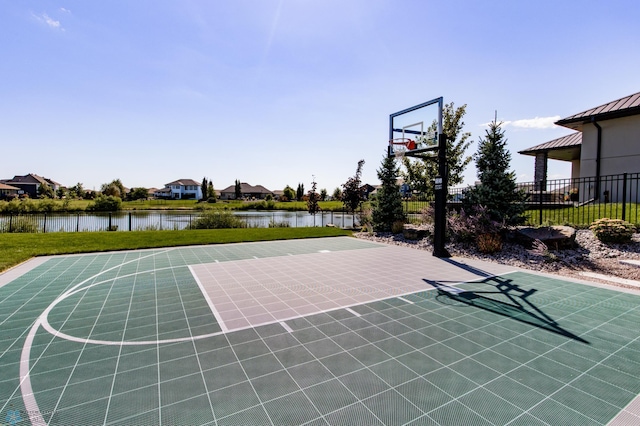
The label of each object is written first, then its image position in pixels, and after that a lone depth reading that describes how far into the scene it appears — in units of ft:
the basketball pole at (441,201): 31.37
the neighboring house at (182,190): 290.15
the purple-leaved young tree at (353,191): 69.15
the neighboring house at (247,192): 310.00
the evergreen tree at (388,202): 52.70
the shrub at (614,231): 27.63
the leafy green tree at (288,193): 255.91
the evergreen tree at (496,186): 34.83
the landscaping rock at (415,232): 42.96
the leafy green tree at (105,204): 112.78
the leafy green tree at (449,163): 52.11
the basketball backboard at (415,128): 33.27
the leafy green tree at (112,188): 197.73
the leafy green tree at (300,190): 271.49
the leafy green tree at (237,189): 286.05
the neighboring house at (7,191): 200.62
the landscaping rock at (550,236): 28.81
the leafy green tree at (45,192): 195.95
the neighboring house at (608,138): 44.86
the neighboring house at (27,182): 253.85
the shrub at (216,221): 60.03
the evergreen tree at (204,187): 252.01
